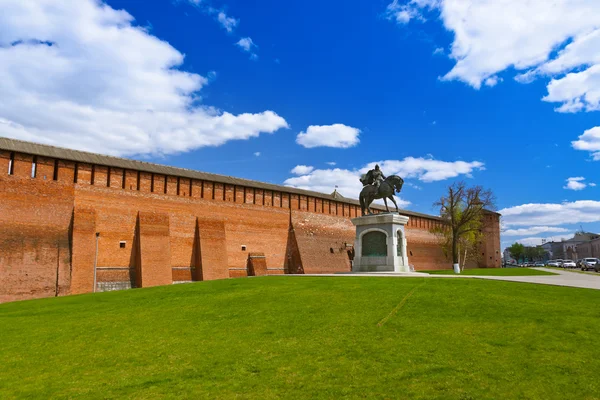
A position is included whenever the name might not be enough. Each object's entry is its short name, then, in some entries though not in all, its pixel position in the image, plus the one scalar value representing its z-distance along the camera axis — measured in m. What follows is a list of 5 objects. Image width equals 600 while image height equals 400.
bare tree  31.42
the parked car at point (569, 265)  41.72
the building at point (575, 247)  85.88
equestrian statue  17.64
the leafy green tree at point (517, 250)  100.31
